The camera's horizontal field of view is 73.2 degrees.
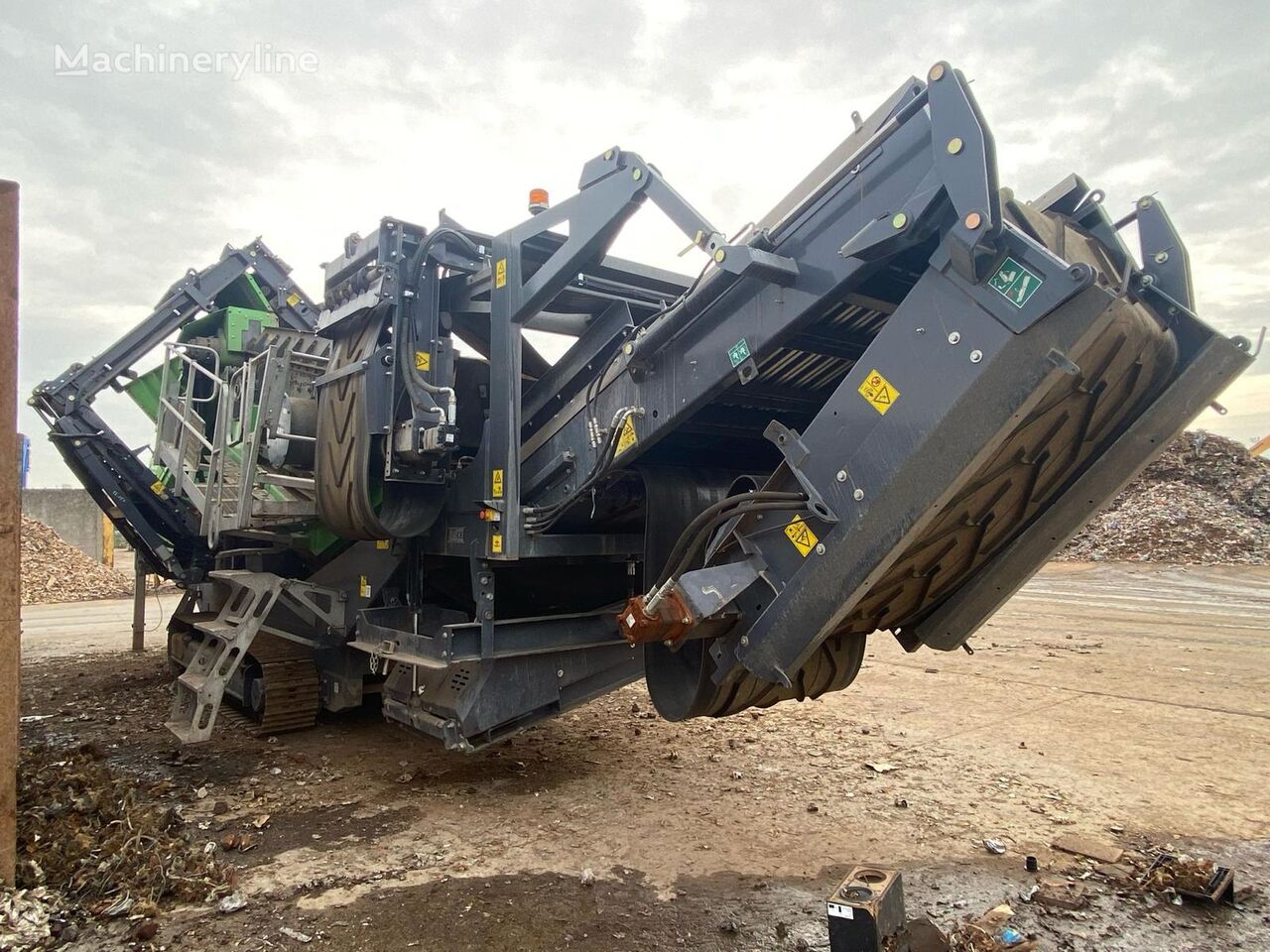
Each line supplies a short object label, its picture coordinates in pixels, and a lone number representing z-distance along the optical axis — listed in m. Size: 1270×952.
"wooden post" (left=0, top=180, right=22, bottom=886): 3.07
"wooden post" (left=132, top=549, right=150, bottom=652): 8.85
